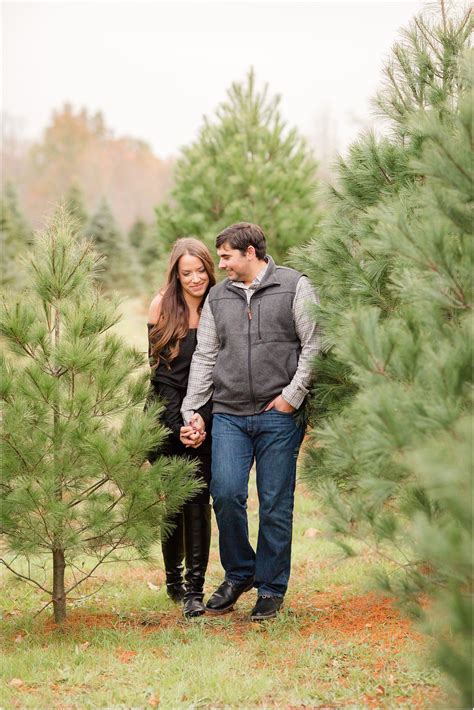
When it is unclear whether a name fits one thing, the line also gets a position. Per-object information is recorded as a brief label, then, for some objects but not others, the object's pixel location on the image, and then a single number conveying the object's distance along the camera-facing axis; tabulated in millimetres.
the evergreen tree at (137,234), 59562
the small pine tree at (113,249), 47562
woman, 9156
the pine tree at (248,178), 18562
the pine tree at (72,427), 8055
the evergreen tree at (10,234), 39125
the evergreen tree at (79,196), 51969
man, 8586
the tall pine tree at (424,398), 4785
